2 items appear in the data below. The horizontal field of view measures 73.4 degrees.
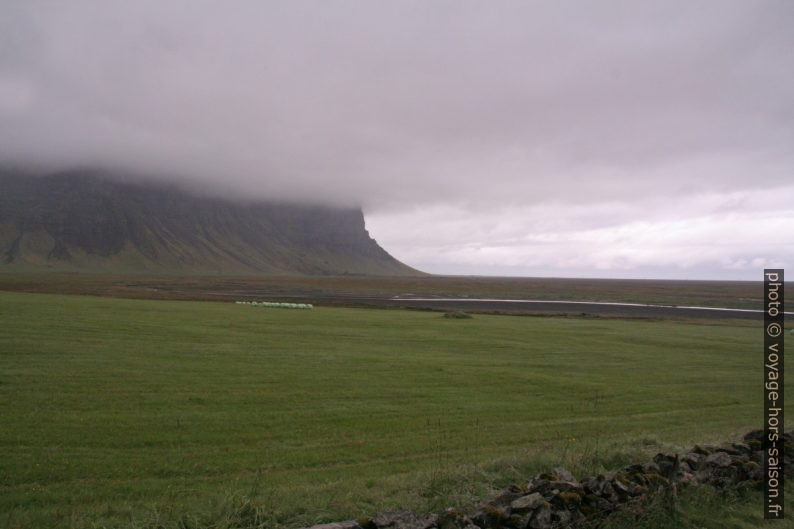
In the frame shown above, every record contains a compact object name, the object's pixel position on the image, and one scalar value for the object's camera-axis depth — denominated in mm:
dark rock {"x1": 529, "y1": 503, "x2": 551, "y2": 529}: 6993
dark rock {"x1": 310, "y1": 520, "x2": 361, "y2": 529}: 6426
